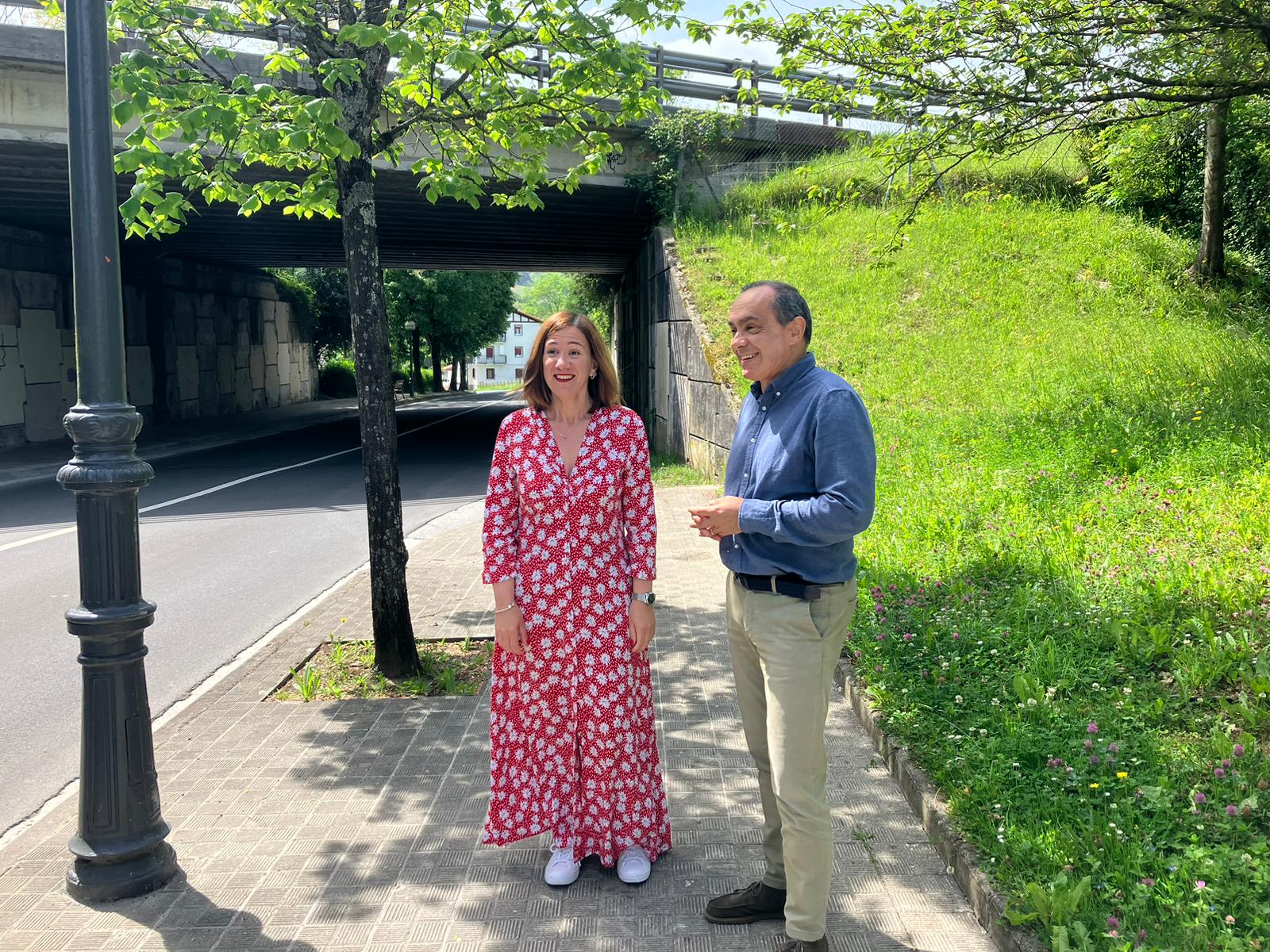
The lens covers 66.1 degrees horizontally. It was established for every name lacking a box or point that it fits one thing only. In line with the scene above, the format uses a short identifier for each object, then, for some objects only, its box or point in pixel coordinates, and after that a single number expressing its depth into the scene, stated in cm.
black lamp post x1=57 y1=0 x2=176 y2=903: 333
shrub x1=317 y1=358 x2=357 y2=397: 4694
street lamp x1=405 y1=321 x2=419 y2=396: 4762
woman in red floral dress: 336
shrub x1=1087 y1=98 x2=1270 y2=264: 1523
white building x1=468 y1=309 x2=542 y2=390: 12750
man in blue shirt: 278
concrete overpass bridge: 1625
